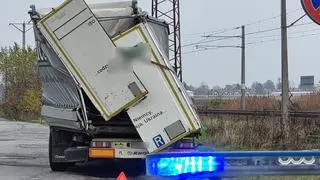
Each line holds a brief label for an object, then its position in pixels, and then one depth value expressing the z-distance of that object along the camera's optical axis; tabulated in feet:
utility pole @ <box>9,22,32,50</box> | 226.17
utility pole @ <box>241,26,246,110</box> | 161.27
